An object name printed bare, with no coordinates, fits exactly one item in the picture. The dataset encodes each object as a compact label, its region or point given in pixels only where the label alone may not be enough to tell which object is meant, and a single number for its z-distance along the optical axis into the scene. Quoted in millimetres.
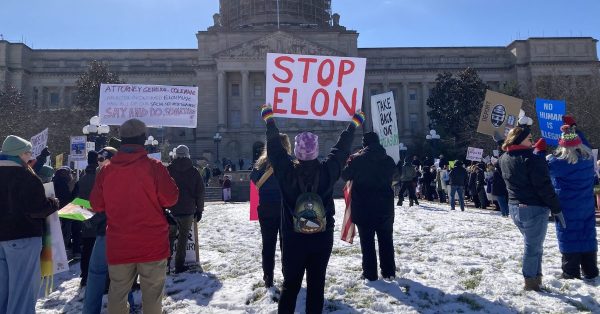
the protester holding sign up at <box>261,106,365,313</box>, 4043
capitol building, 58344
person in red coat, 3941
